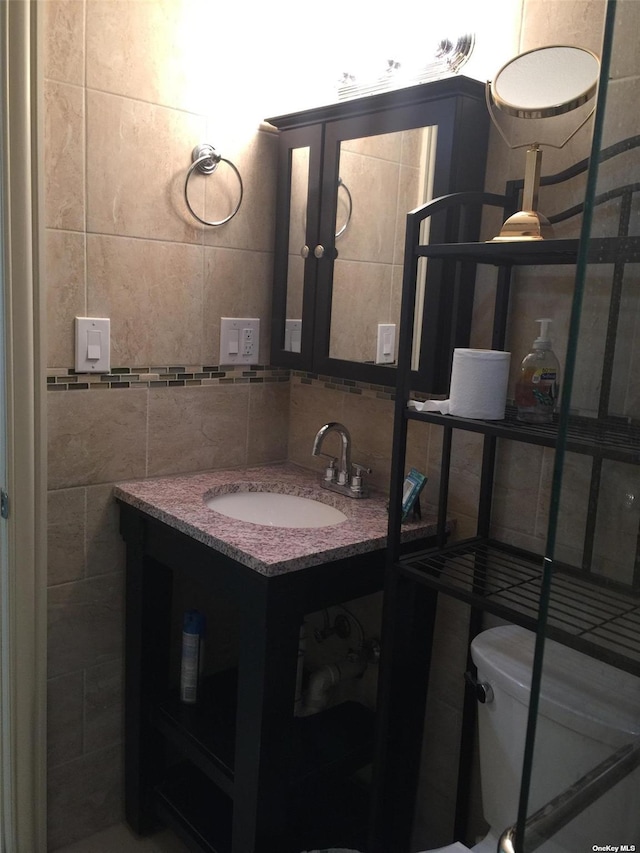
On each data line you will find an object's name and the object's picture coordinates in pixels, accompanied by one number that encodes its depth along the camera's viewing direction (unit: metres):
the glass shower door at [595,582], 0.63
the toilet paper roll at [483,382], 1.21
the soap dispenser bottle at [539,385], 1.21
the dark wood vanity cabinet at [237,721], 1.35
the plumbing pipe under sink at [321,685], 1.80
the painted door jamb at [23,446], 1.42
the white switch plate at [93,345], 1.61
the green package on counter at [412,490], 1.49
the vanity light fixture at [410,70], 1.44
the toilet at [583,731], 0.65
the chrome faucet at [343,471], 1.72
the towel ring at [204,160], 1.71
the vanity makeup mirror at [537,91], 1.16
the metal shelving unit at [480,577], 0.66
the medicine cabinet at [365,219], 1.43
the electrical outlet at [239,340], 1.86
